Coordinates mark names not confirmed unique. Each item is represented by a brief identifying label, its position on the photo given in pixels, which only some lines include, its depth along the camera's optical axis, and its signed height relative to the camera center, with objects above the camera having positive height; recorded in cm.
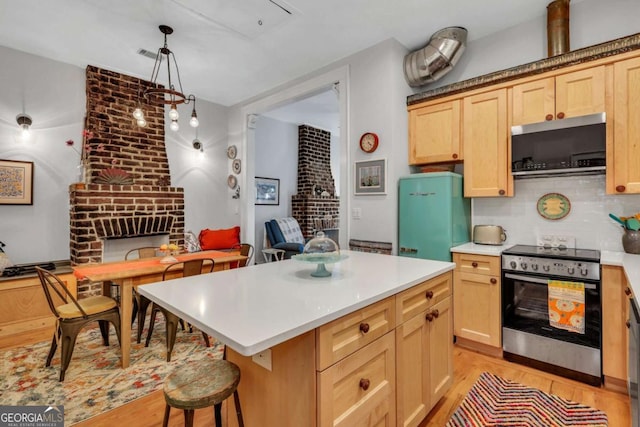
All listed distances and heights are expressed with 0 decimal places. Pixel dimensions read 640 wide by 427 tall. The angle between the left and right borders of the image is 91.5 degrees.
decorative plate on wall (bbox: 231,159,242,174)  508 +76
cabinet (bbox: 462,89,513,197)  274 +59
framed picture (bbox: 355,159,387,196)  315 +36
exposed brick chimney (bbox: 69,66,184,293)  362 +45
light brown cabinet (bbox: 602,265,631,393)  206 -78
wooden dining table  242 -49
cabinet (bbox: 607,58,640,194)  221 +57
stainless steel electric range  218 -75
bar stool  117 -69
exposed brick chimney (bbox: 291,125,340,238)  640 +61
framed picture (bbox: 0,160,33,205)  335 +34
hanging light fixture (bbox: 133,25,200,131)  282 +172
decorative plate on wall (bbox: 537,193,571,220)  271 +4
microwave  231 +50
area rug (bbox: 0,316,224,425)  201 -120
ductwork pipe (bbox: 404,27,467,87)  293 +151
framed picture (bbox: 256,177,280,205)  589 +41
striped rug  183 -124
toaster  292 -23
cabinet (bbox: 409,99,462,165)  300 +79
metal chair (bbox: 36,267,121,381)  226 -78
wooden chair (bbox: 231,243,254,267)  370 -44
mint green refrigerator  281 -4
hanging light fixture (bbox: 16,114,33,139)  344 +101
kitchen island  107 -49
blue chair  515 -47
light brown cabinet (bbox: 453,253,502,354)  257 -77
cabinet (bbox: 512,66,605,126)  233 +91
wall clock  321 +73
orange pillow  458 -39
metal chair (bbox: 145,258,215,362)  254 -85
